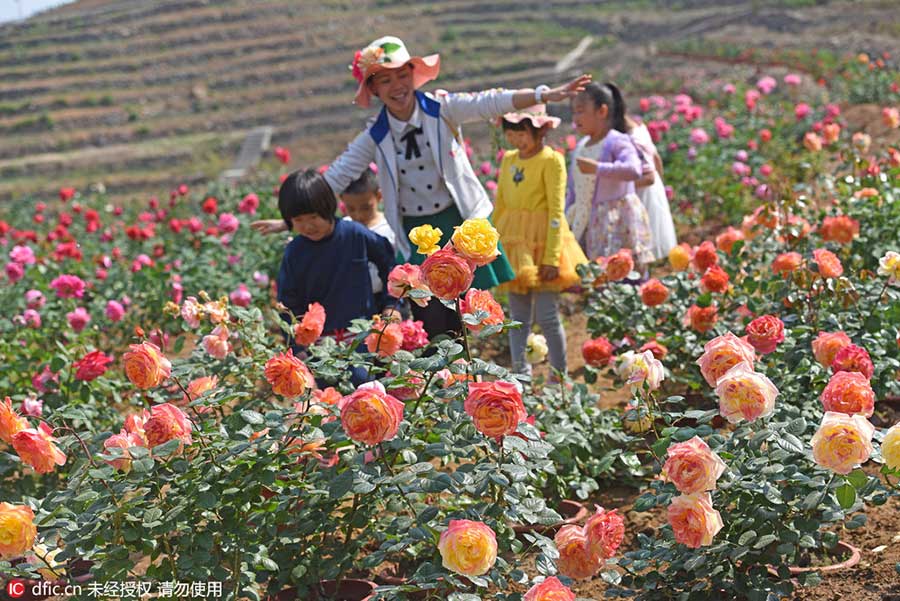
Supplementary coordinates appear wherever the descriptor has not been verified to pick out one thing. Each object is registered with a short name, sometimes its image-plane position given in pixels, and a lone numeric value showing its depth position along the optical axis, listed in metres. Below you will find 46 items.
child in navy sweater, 3.42
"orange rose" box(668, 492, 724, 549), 1.83
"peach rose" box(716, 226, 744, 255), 3.57
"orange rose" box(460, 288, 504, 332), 2.09
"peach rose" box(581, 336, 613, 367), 3.26
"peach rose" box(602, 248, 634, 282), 3.36
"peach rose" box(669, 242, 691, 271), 3.41
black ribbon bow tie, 3.66
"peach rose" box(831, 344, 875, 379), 2.23
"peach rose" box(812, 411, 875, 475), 1.77
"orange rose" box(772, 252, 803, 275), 3.11
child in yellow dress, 3.87
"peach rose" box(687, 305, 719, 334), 3.13
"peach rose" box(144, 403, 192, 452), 2.00
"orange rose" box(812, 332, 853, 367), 2.33
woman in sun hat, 3.59
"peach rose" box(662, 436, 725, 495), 1.79
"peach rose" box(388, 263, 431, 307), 2.21
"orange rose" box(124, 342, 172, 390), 2.19
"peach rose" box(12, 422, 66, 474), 2.04
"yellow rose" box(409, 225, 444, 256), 2.03
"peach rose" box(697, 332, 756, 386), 2.00
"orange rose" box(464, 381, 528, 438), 1.82
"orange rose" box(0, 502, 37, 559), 1.92
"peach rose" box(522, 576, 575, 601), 1.70
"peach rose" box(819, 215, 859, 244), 3.25
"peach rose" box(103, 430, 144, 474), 1.99
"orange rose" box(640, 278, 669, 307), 3.21
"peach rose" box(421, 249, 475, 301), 1.95
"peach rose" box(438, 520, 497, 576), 1.72
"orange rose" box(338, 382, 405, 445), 1.82
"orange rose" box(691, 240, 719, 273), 3.27
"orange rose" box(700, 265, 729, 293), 3.05
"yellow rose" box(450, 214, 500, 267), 1.96
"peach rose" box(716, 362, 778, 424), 1.84
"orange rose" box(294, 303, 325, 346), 2.48
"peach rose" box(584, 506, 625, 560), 1.88
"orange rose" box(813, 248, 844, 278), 2.87
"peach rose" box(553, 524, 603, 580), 1.91
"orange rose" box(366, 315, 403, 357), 2.40
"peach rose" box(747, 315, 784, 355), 2.40
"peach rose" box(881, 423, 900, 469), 1.79
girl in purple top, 4.34
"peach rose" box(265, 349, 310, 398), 2.09
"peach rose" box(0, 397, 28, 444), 2.09
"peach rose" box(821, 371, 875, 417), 1.93
